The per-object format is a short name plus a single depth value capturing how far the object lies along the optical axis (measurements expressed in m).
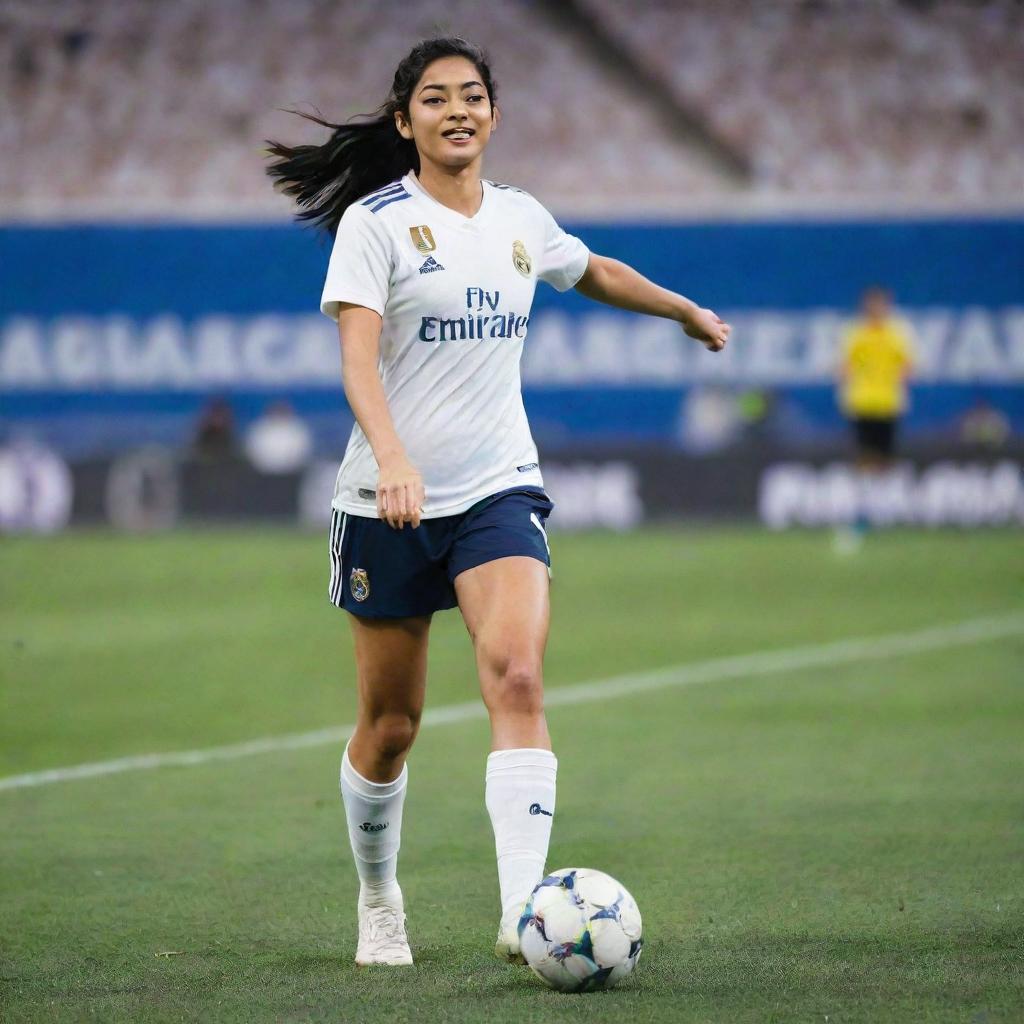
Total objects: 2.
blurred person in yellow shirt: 39.16
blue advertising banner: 52.41
